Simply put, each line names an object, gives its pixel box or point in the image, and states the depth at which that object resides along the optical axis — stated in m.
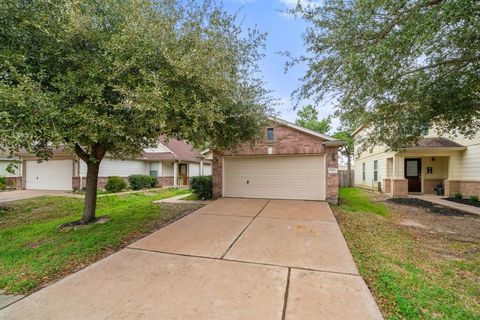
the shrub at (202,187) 11.21
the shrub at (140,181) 16.36
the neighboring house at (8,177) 16.88
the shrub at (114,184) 14.86
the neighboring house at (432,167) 11.73
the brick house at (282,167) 10.21
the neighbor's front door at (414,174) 14.44
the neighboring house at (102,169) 15.36
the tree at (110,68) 4.14
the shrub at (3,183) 15.43
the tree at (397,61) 4.58
